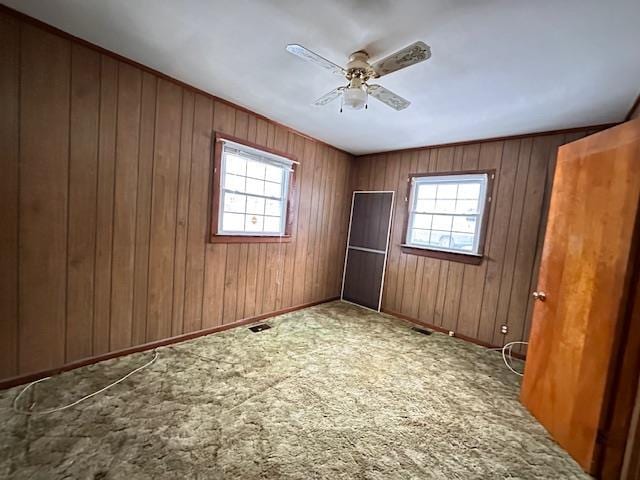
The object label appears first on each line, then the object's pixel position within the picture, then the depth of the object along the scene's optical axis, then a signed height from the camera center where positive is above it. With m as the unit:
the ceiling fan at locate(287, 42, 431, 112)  1.47 +0.97
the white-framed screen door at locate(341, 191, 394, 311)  4.17 -0.36
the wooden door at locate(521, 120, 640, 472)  1.51 -0.24
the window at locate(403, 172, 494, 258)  3.32 +0.28
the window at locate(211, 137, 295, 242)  2.89 +0.26
